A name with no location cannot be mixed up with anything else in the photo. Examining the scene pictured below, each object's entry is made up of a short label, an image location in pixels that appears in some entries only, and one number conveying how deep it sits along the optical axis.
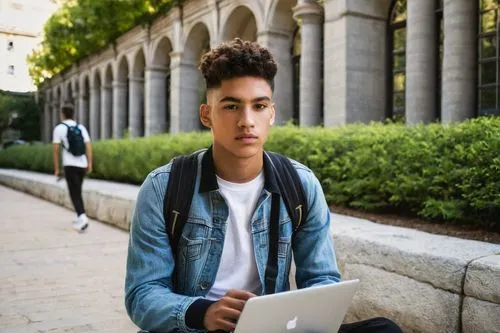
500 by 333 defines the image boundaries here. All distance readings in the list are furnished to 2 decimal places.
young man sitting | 2.21
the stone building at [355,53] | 10.37
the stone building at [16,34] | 56.66
